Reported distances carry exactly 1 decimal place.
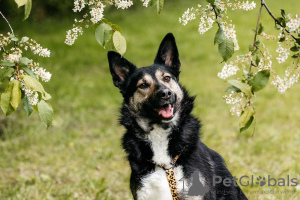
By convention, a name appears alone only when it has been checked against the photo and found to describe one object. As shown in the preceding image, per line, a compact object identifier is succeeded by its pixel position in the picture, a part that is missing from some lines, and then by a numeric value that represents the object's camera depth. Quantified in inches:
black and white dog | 126.0
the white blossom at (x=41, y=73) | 103.9
